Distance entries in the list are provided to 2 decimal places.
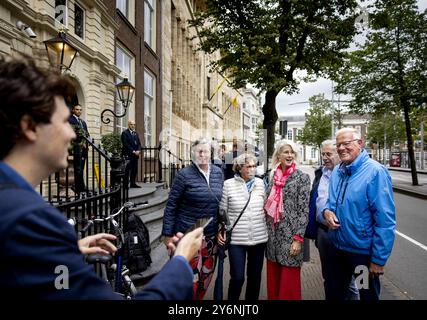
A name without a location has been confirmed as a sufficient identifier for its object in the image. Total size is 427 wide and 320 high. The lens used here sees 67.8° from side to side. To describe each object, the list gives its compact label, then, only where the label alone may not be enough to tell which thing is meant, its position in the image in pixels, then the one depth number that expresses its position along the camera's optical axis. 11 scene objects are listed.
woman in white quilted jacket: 3.43
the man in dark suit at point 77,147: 4.80
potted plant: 9.20
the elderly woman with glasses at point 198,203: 3.42
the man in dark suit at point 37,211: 0.84
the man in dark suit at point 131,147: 9.59
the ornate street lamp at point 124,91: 9.99
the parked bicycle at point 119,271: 3.41
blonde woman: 3.33
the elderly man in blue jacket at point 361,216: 2.60
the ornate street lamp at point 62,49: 6.02
